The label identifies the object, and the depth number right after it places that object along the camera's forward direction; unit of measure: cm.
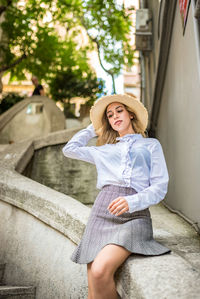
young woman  197
